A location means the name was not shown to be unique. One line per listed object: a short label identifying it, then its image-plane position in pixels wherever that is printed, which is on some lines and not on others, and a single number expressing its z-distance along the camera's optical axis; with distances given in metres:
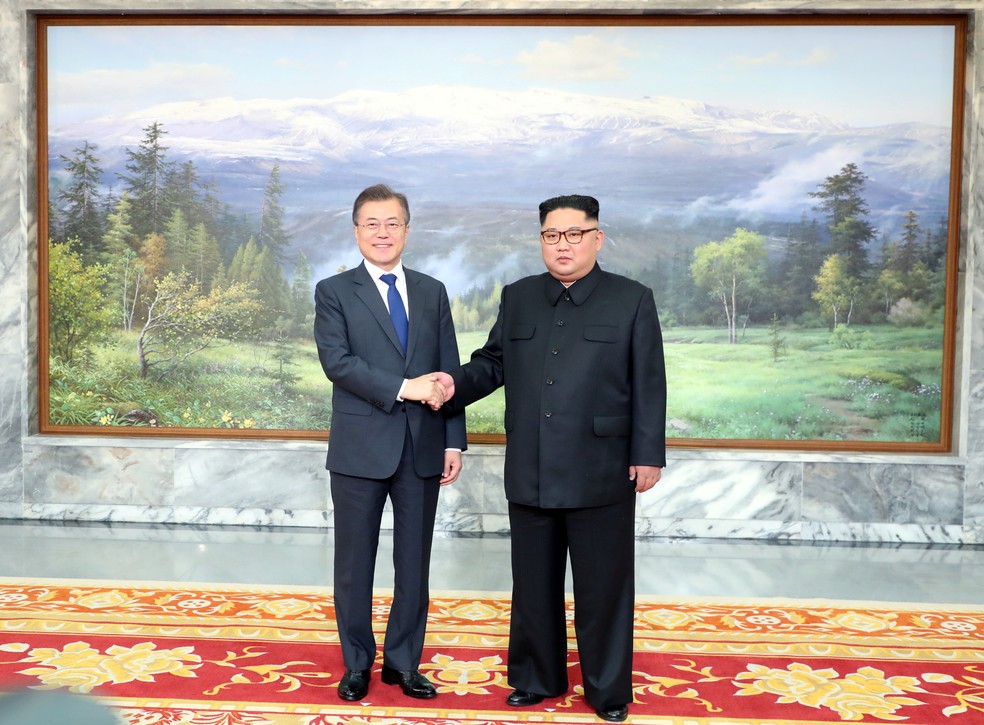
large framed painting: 5.43
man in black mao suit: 2.88
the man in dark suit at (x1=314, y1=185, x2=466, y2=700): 2.96
